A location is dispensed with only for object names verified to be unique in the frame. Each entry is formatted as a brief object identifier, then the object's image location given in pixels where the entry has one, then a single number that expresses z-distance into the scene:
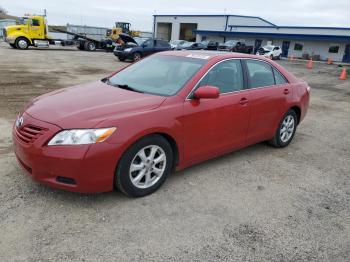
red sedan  3.28
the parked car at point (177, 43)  31.49
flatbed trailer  32.97
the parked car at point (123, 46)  22.87
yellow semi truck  27.67
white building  39.94
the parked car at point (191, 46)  31.04
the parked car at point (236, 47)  35.62
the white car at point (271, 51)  35.32
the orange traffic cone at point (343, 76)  19.72
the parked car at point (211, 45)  34.87
